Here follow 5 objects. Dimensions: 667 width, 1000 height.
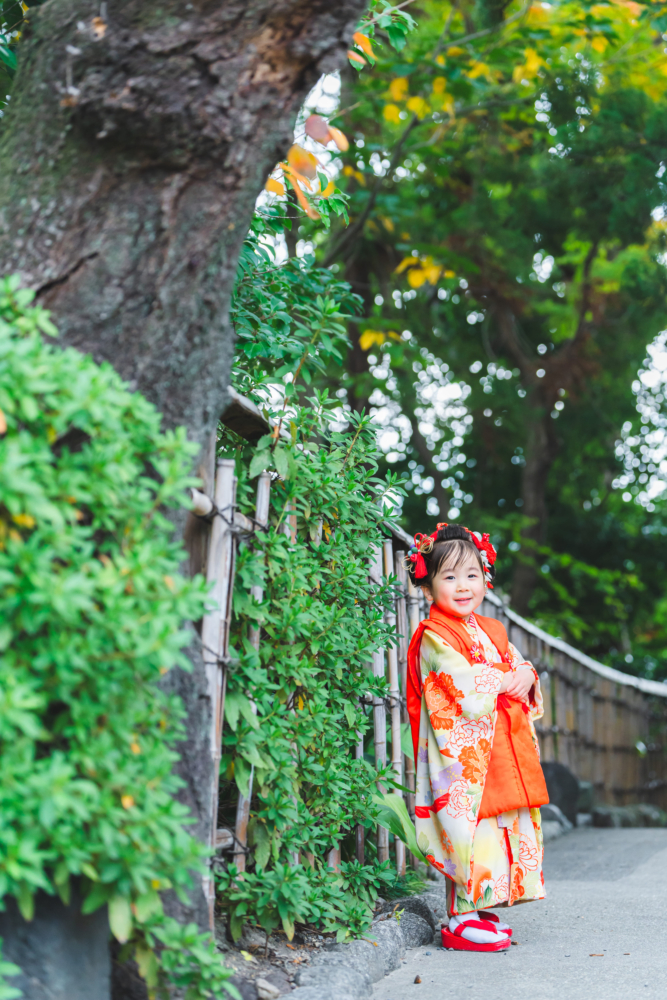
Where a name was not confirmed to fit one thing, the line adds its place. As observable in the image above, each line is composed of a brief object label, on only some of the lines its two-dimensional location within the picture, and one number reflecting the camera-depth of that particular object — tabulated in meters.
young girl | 3.03
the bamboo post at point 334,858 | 2.88
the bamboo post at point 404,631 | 3.83
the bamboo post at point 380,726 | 3.31
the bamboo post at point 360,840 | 3.13
